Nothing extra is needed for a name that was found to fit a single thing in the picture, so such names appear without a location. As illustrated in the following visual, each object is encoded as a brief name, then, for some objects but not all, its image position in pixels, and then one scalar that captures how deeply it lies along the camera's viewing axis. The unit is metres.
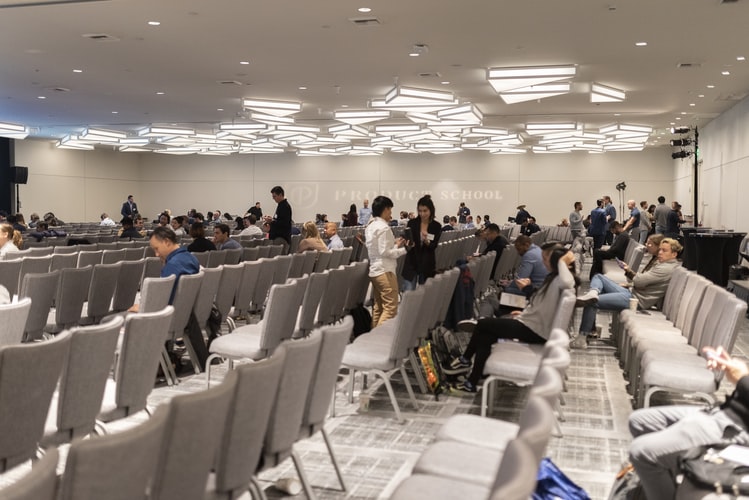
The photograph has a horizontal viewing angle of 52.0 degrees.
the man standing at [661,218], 21.30
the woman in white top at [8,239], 8.83
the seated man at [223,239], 11.46
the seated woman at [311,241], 11.10
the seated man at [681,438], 3.56
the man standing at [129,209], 30.69
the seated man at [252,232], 15.52
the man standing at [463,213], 28.88
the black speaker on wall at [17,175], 28.91
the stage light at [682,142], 21.99
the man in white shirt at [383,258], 8.29
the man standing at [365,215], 30.78
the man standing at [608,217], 24.58
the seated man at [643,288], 8.20
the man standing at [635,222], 21.28
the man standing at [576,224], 24.94
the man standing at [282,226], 13.44
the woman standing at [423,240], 9.53
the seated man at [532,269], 8.65
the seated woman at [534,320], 6.14
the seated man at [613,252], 13.67
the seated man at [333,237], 13.19
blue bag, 3.27
